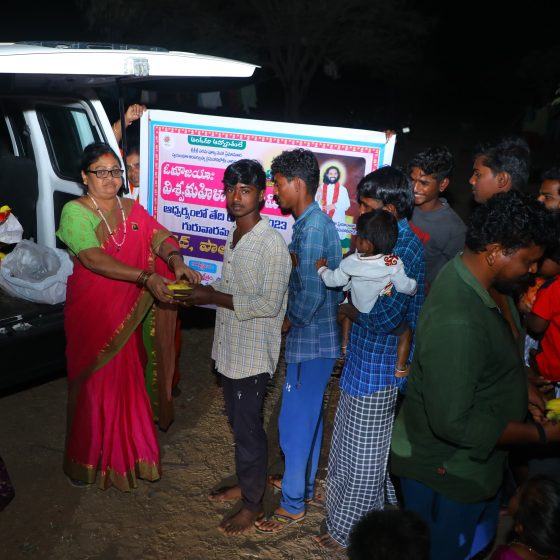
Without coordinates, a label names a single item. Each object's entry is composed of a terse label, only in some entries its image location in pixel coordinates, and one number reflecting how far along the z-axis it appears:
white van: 3.86
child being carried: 3.04
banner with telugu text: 3.87
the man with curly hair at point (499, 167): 3.86
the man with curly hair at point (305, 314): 3.34
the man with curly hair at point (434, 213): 4.02
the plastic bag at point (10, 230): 4.57
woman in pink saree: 3.58
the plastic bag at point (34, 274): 4.29
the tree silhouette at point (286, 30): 18.27
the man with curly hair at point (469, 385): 2.22
